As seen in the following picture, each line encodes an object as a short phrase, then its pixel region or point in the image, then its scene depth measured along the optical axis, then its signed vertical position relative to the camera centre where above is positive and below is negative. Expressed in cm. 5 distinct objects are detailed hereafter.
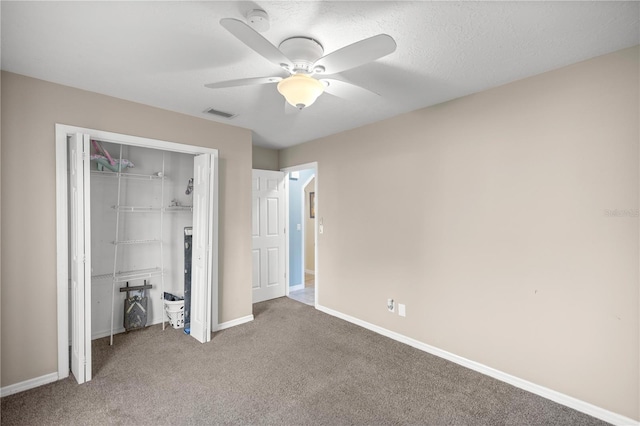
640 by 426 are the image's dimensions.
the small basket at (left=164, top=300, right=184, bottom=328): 358 -114
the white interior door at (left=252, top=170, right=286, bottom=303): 469 -33
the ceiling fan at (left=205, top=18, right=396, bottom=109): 147 +83
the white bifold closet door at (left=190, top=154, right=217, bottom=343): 318 -37
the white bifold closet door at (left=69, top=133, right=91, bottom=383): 246 -36
